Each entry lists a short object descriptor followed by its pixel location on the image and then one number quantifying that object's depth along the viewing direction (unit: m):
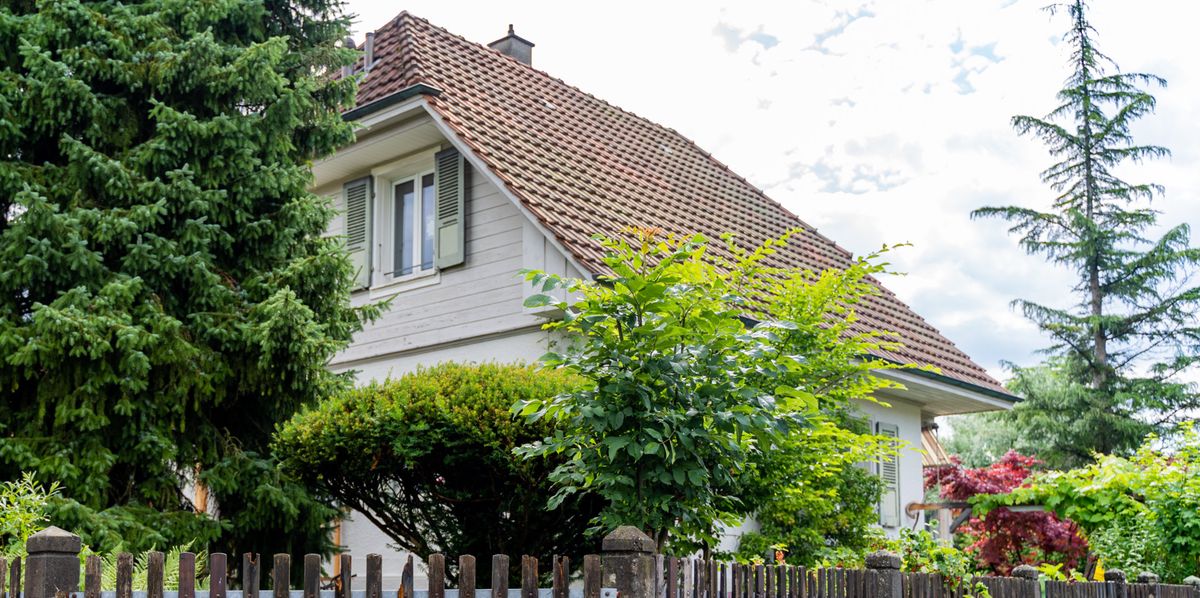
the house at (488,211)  12.99
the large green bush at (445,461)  8.11
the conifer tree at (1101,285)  25.86
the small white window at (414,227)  14.30
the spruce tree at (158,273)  8.86
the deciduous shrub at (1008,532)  16.97
